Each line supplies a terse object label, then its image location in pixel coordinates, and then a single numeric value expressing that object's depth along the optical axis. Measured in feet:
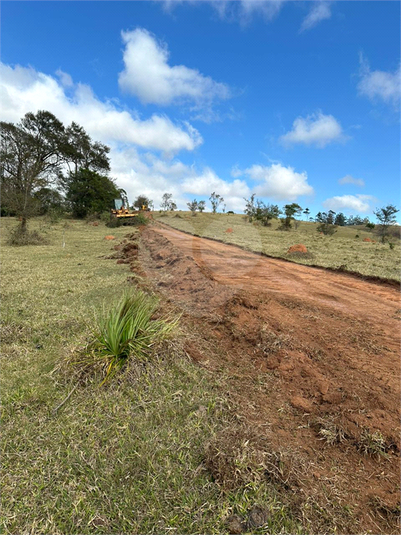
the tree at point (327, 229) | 96.37
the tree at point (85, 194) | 112.68
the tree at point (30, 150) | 53.35
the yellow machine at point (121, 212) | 90.22
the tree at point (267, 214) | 114.42
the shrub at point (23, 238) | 47.47
